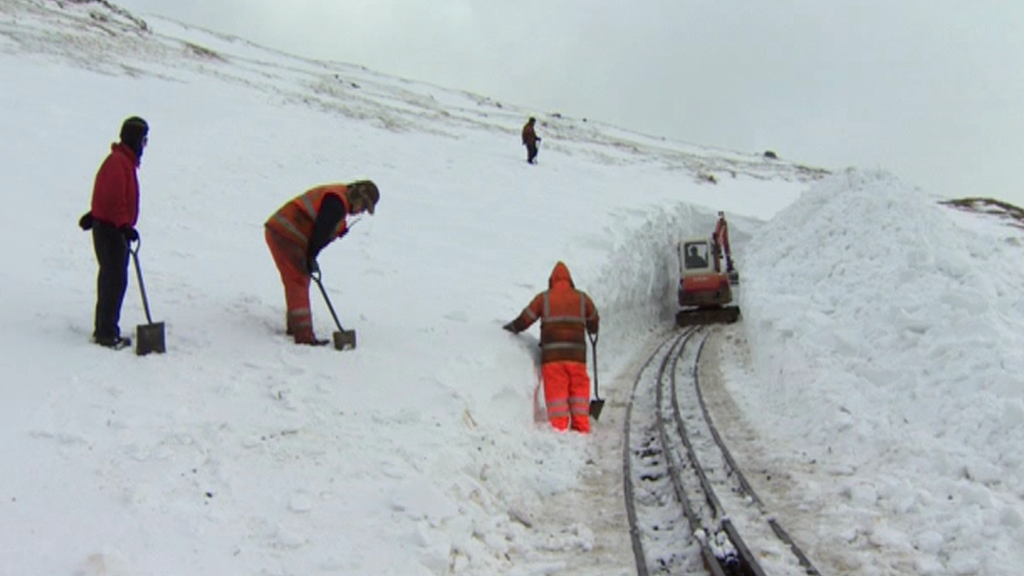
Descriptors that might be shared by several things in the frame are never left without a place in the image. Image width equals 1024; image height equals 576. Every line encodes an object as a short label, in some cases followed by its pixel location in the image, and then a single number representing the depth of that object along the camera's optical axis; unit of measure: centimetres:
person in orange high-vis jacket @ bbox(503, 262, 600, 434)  927
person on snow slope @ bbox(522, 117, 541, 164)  2750
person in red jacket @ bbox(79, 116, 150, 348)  647
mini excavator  2328
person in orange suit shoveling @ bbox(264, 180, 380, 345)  788
